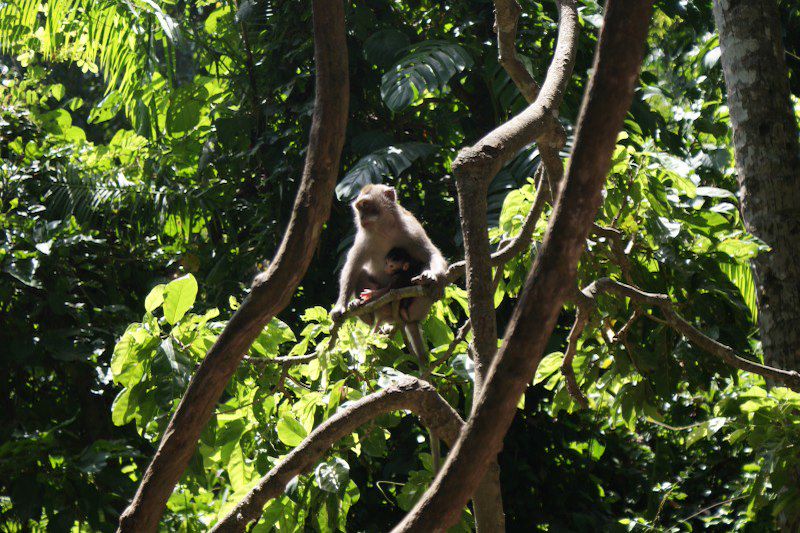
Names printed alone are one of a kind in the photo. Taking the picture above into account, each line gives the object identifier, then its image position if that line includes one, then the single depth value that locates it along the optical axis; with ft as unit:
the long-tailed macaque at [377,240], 28.55
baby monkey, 28.37
